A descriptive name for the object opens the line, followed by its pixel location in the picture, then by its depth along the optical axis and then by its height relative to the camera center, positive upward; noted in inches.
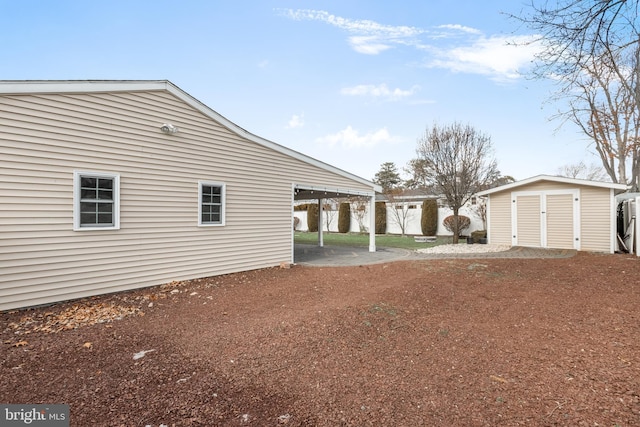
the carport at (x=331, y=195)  401.9 +35.3
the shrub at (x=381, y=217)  831.9 -1.1
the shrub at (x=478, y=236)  579.8 -36.3
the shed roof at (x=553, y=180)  409.4 +50.4
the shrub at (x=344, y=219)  903.7 -7.4
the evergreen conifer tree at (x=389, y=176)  1412.4 +188.8
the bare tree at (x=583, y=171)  1237.7 +195.8
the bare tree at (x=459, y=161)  558.3 +103.4
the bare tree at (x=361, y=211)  879.1 +16.0
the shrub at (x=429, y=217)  749.9 -0.7
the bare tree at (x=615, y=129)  593.9 +181.7
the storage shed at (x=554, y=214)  426.0 +4.9
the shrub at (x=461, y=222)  698.8 -11.9
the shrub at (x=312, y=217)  964.6 -1.9
